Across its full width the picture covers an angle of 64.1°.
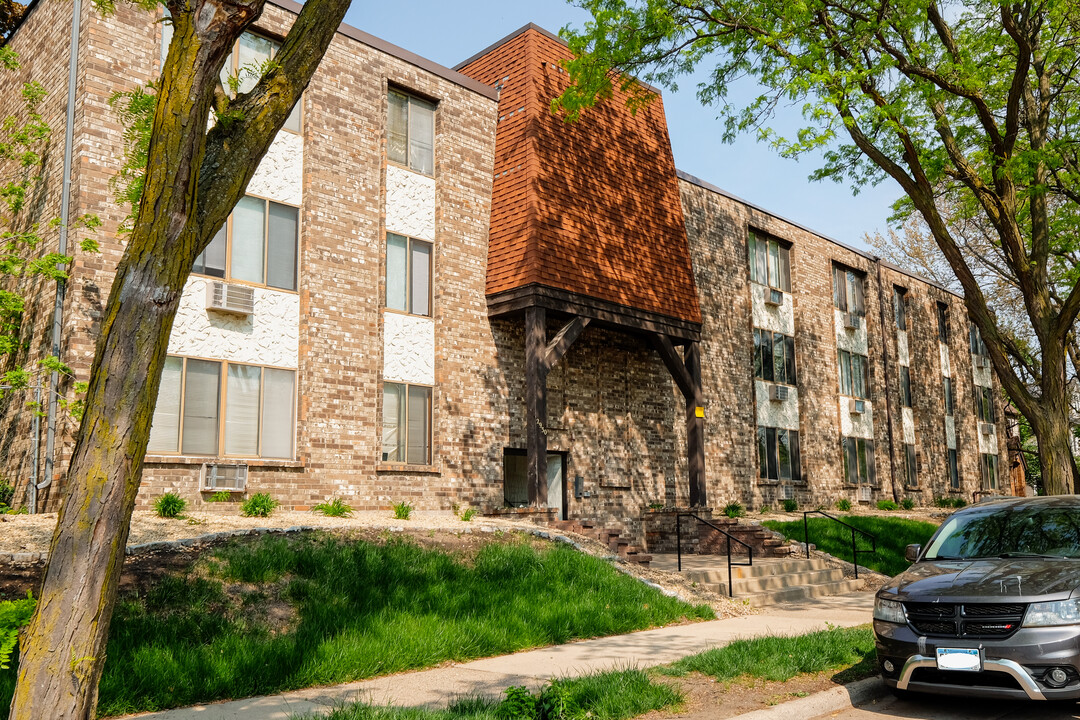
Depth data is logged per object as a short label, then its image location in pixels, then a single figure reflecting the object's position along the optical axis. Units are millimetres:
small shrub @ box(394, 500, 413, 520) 14547
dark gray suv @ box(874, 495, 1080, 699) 5949
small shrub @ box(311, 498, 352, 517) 14328
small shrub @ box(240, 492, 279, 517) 13453
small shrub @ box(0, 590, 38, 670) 4176
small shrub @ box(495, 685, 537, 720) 5809
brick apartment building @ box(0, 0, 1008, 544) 14219
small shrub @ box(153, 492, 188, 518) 12359
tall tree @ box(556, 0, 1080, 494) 13414
